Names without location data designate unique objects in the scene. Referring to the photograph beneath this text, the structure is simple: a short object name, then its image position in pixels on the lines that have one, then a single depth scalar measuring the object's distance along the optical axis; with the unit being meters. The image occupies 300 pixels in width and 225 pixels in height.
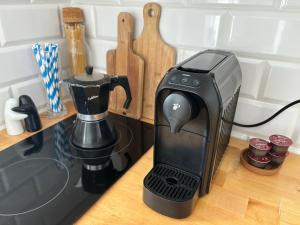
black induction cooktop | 0.49
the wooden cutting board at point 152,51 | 0.75
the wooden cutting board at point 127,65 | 0.80
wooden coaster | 0.61
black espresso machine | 0.43
